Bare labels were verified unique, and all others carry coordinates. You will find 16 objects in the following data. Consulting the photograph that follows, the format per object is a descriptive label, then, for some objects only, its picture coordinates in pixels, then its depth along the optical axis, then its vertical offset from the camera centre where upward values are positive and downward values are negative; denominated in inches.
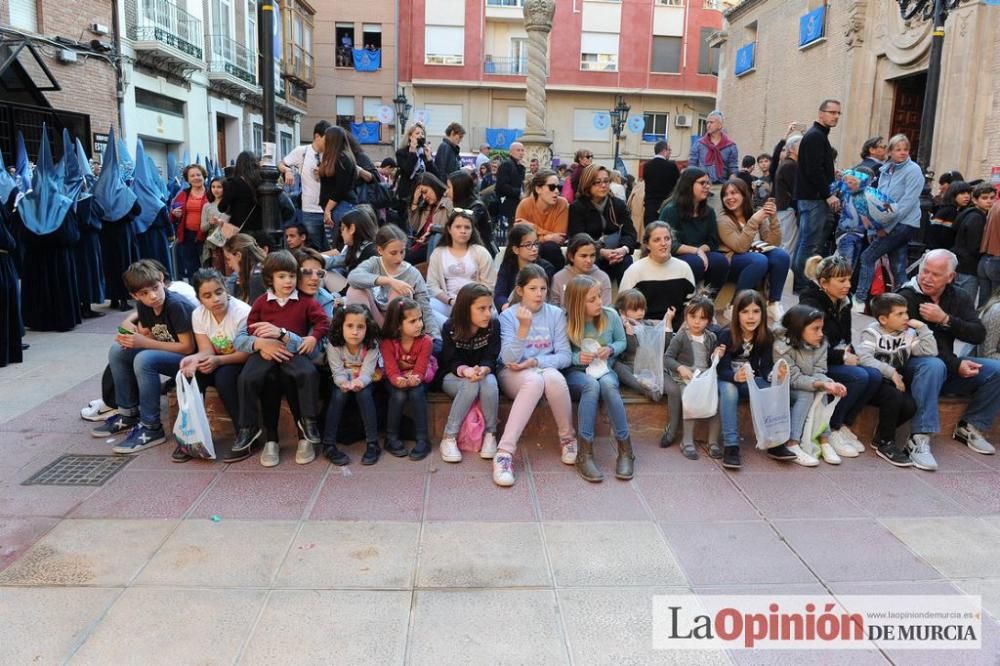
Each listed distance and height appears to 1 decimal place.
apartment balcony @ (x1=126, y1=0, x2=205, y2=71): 738.2 +175.9
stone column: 588.1 +111.8
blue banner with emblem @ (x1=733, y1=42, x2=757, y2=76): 882.8 +188.6
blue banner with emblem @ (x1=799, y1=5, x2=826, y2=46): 703.1 +184.7
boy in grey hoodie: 183.9 -33.4
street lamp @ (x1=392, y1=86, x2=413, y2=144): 1176.8 +164.0
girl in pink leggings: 174.6 -35.6
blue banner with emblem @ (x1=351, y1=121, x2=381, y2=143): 1530.5 +154.8
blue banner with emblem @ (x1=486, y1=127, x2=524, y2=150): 1471.5 +145.3
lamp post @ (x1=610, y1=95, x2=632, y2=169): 1060.5 +140.8
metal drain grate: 161.8 -60.2
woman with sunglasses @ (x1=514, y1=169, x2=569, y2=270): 243.1 -0.6
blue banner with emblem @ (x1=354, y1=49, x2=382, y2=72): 1521.9 +298.0
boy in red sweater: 173.9 -29.8
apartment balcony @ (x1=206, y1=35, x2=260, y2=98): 951.6 +181.1
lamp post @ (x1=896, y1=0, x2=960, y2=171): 339.0 +63.0
